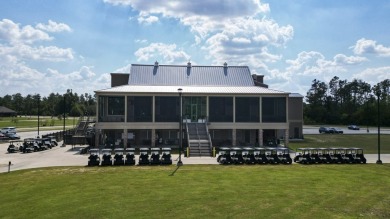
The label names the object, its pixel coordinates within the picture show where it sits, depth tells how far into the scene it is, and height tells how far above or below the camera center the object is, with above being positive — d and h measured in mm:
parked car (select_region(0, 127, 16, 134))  63112 -1785
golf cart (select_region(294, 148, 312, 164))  28995 -3097
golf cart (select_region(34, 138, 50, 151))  40525 -2688
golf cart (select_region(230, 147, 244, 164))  28556 -2835
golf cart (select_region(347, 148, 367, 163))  29312 -3027
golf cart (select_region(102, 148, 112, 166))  27775 -3037
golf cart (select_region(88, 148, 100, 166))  27734 -3033
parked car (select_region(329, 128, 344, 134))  75062 -2166
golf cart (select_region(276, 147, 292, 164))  28625 -2960
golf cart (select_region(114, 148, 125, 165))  27969 -2973
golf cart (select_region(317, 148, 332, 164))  29094 -2999
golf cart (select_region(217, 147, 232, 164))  28484 -2955
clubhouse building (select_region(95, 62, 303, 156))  41938 +617
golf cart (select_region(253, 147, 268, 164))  28688 -2968
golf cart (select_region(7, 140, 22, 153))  38403 -3069
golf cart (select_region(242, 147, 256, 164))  28625 -2962
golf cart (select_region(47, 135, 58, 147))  44719 -2708
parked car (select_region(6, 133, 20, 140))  54994 -2429
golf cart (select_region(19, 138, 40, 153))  38456 -2796
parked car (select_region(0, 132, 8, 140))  54750 -2568
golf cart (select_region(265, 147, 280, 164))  28627 -2966
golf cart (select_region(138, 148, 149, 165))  27995 -2934
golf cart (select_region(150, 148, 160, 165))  27959 -2980
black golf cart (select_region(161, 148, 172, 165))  28156 -3001
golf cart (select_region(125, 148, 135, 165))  28075 -2939
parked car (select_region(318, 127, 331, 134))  75650 -1978
